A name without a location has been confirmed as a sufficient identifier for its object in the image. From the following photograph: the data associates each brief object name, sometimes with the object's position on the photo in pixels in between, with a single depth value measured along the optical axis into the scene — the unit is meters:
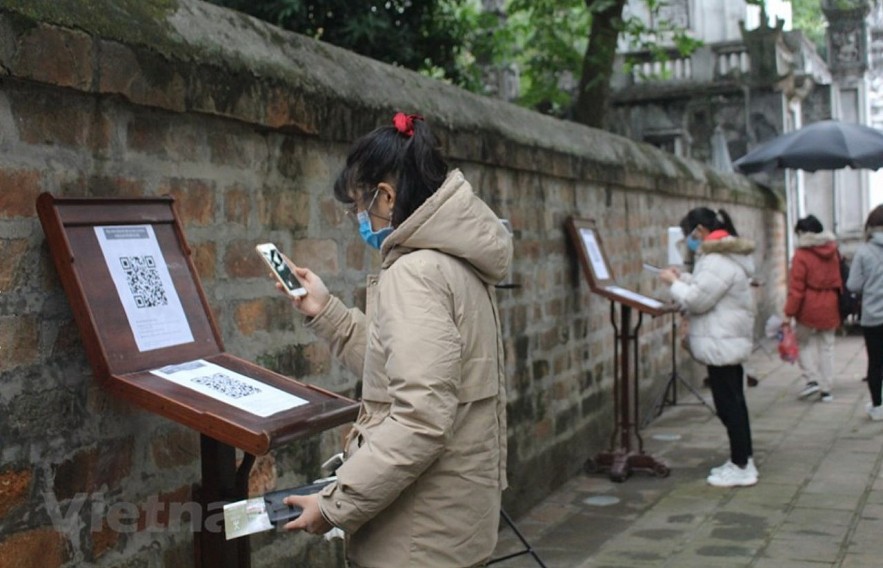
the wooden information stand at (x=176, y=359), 2.79
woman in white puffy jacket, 7.16
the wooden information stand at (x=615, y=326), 7.43
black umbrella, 11.69
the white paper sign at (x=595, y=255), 7.68
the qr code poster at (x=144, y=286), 3.07
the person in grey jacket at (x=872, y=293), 9.24
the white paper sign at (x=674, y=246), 10.38
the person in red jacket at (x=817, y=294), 10.36
